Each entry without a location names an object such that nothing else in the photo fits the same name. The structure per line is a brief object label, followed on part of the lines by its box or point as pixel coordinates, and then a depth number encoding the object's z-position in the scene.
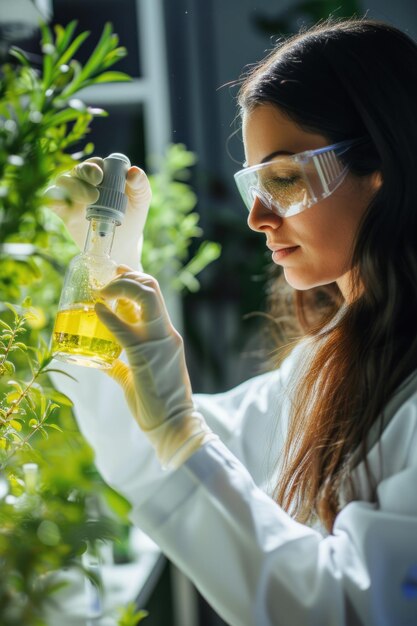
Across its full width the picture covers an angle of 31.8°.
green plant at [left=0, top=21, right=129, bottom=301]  0.70
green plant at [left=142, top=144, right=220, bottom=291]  1.97
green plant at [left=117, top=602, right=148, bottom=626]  0.89
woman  0.93
